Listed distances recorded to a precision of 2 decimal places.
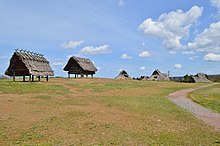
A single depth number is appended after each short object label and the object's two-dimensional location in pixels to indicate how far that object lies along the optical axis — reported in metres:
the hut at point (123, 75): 51.16
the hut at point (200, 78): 53.83
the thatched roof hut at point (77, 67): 36.30
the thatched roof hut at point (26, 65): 24.97
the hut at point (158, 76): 54.12
